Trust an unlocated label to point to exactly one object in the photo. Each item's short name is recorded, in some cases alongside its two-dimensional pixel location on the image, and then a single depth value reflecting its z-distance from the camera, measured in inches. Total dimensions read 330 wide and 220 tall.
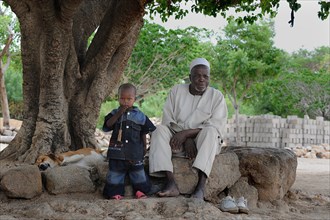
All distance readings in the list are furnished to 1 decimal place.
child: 207.8
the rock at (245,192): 240.0
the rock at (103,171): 226.5
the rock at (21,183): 205.2
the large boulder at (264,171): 248.5
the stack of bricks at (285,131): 977.5
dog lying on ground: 244.7
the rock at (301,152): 892.6
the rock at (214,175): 218.4
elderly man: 209.2
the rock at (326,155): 871.6
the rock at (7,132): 855.7
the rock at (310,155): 874.8
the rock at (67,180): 213.6
